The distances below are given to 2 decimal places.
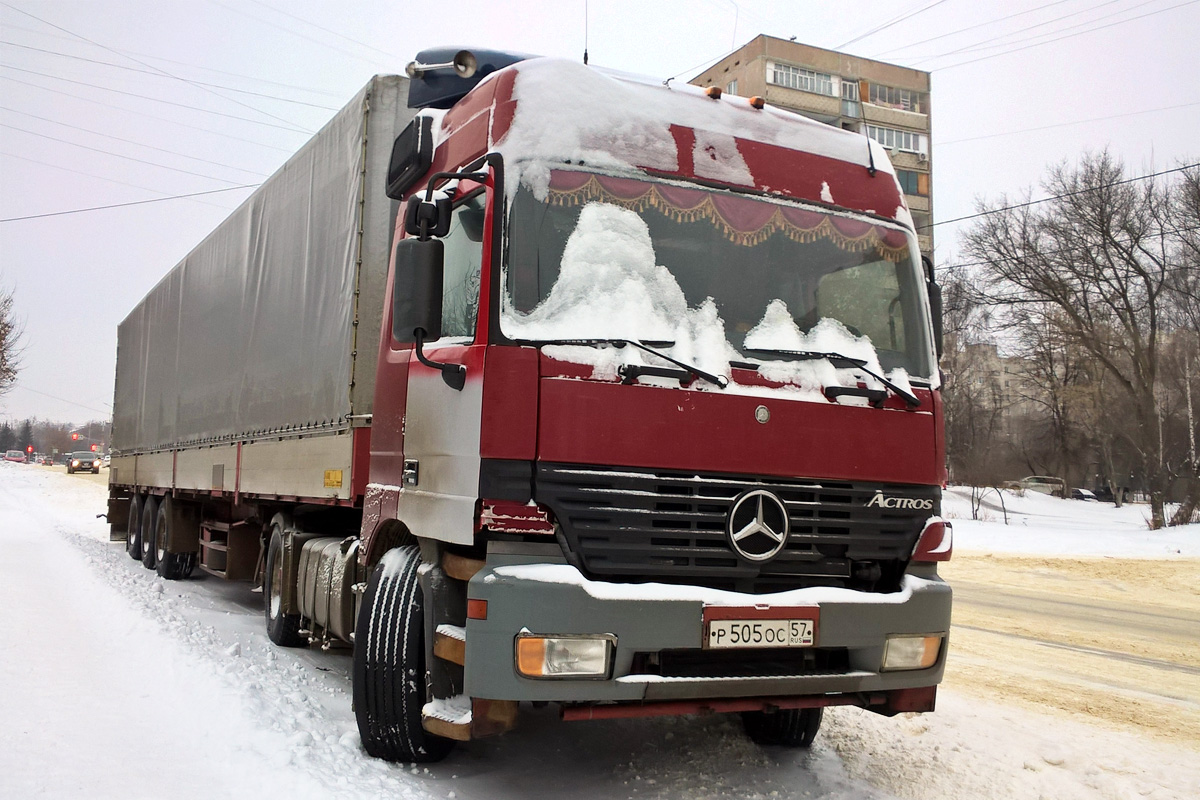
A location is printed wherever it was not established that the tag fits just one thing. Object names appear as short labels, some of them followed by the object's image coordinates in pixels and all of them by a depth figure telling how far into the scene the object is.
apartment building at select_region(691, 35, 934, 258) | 55.38
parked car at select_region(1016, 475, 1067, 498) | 52.09
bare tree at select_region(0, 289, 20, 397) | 35.72
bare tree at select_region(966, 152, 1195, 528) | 31.11
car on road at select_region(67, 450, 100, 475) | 75.69
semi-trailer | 3.84
